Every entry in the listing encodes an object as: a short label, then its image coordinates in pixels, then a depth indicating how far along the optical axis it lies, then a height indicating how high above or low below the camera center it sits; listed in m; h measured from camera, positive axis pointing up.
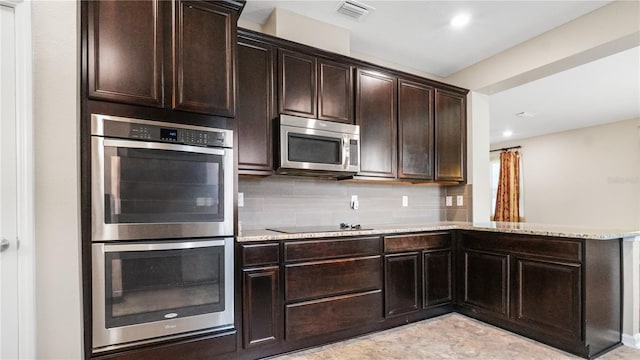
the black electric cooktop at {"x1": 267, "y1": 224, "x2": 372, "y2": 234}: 2.66 -0.42
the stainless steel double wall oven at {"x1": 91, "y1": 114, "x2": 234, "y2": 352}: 1.86 -0.29
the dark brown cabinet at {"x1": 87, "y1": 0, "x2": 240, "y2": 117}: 1.89 +0.75
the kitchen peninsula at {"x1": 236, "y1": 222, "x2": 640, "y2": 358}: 2.36 -0.82
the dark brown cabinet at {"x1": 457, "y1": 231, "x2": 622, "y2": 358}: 2.42 -0.87
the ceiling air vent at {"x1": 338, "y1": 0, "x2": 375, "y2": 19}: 2.72 +1.39
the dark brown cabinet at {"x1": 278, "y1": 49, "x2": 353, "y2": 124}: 2.76 +0.78
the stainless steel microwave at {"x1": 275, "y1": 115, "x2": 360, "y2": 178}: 2.68 +0.26
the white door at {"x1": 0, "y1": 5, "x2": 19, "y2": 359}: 1.67 -0.10
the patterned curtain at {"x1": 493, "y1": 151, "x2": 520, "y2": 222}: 7.83 -0.26
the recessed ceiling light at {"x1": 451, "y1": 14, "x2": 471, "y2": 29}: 2.87 +1.35
